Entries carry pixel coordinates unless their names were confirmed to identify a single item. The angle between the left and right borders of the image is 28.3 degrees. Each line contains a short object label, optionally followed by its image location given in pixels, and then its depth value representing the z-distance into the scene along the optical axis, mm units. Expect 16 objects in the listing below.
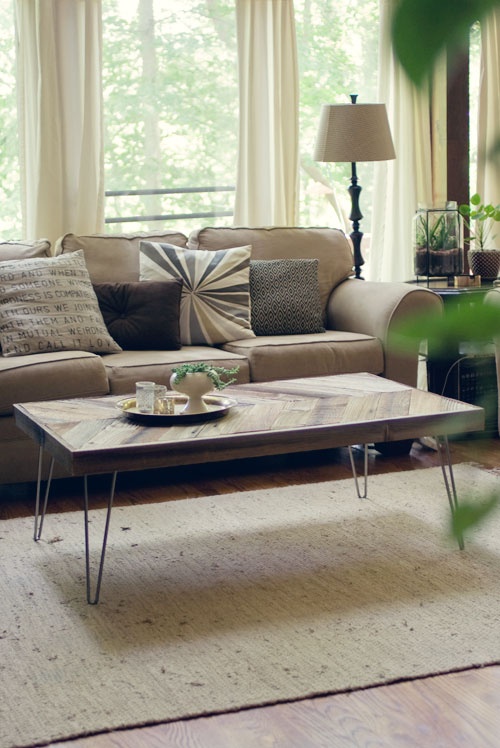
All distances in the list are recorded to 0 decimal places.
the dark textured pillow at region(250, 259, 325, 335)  4117
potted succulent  2811
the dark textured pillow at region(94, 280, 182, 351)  3879
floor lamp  4297
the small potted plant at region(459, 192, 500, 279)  4371
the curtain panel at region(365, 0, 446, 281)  5258
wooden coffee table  2449
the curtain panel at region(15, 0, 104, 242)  4492
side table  3992
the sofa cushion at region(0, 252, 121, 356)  3627
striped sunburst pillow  4020
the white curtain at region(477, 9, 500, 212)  5338
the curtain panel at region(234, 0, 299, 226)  4914
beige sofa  3355
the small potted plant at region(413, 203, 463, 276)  4371
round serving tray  2730
